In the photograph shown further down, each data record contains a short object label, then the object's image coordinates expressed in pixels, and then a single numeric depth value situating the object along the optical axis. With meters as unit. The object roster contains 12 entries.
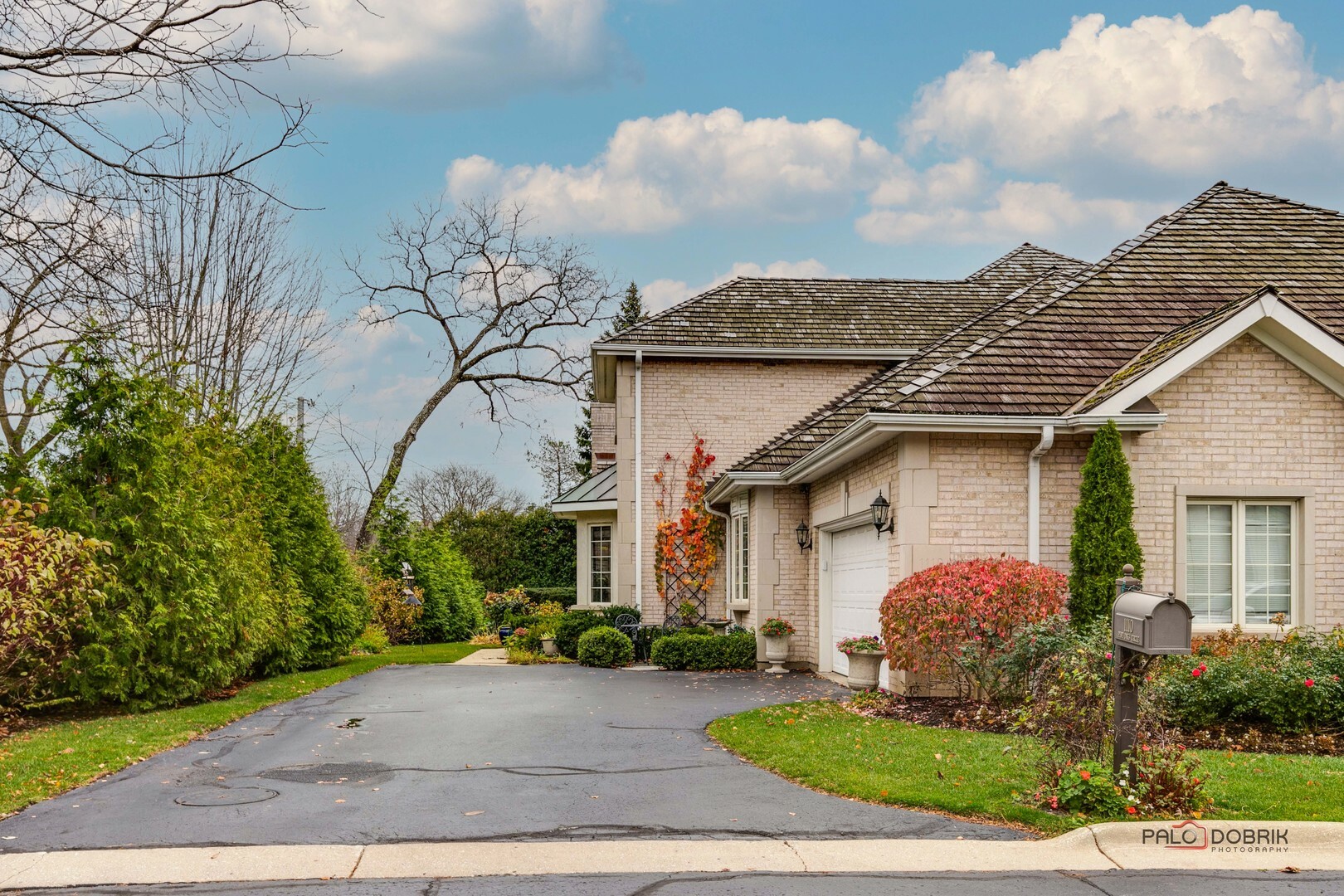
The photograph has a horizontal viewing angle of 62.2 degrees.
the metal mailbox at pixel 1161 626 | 6.91
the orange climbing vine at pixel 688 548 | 23.38
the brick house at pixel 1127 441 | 13.63
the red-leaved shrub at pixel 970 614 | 12.25
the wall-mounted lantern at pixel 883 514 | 14.24
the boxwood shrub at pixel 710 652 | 19.89
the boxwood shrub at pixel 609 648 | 21.16
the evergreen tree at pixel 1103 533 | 12.82
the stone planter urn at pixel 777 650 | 19.30
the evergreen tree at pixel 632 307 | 52.84
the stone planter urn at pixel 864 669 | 14.23
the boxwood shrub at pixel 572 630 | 23.48
